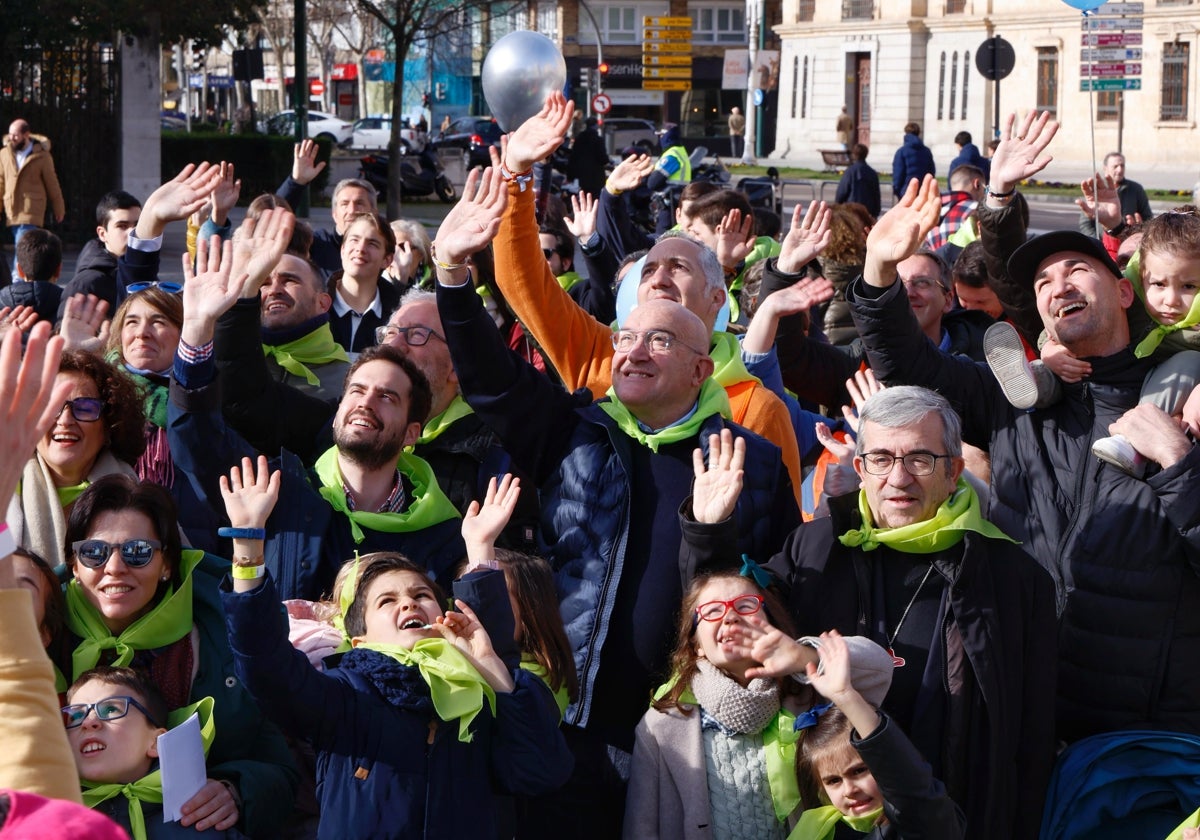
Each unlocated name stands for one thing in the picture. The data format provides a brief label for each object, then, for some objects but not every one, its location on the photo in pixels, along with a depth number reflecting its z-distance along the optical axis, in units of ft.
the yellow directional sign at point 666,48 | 148.36
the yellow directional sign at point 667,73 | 148.97
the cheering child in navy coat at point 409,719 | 11.82
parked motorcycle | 100.12
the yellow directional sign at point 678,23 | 149.07
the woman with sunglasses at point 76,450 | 14.98
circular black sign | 75.72
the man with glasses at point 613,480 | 13.74
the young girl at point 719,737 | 12.69
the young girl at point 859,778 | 11.45
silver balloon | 34.60
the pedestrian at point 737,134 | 172.70
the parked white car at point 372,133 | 179.22
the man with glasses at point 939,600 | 12.46
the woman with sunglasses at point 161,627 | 13.23
